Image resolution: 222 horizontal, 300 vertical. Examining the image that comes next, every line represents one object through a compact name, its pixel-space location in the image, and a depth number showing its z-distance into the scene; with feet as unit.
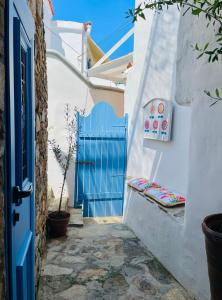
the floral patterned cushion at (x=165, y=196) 7.94
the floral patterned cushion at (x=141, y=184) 9.89
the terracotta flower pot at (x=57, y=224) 9.61
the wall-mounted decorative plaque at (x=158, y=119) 9.09
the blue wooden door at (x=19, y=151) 3.04
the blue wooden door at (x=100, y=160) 13.00
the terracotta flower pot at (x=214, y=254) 4.32
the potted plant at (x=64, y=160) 9.66
